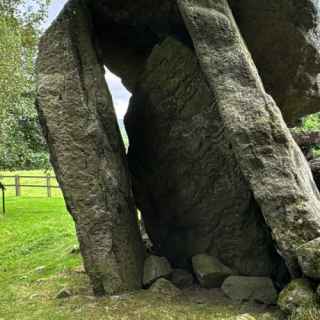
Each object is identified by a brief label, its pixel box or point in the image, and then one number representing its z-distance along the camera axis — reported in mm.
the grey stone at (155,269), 7355
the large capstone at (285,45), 8234
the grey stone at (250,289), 6341
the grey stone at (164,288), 7004
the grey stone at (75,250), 12008
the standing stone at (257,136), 5688
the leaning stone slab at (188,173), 7152
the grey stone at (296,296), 5207
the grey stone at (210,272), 7082
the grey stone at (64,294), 7699
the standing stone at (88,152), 7094
